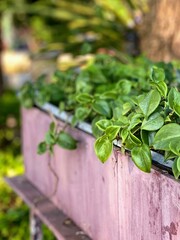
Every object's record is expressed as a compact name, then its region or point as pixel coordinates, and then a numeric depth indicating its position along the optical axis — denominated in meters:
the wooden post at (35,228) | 2.68
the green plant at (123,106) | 1.42
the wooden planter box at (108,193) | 1.42
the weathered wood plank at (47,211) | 1.99
